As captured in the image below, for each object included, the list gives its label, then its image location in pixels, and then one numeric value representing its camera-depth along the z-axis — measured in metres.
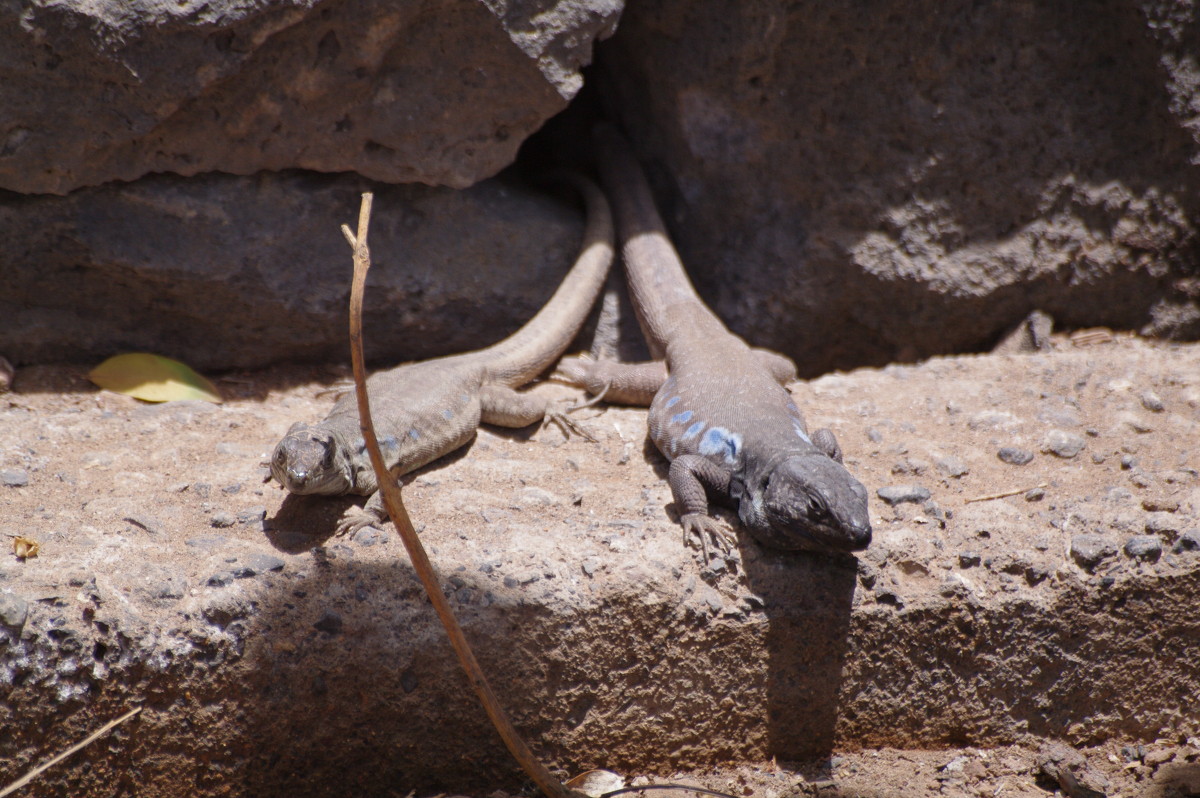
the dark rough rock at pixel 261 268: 4.51
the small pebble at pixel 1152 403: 4.48
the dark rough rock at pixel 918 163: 5.07
